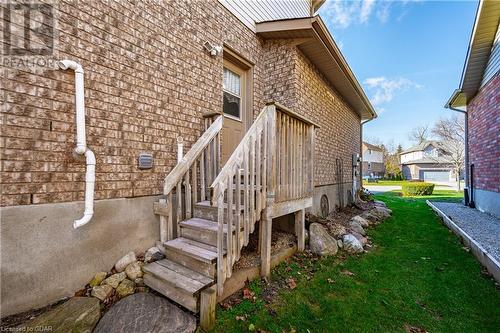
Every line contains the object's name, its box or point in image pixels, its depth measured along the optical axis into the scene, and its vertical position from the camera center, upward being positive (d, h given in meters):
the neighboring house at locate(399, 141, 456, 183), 32.00 +0.52
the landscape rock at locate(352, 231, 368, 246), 4.92 -1.55
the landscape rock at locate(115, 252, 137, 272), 2.89 -1.17
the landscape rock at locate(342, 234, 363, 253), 4.45 -1.50
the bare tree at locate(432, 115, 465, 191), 21.66 +3.22
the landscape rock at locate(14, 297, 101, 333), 2.01 -1.36
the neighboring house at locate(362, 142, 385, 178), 40.91 +1.48
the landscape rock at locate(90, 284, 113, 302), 2.51 -1.35
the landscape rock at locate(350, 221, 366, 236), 5.50 -1.45
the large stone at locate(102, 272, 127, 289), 2.65 -1.29
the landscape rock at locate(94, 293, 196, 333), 2.09 -1.42
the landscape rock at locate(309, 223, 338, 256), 4.15 -1.36
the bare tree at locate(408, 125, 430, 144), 42.00 +6.53
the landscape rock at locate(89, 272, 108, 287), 2.67 -1.29
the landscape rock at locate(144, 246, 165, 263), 3.02 -1.14
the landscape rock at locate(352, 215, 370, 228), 6.11 -1.43
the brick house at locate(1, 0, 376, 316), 2.31 +0.29
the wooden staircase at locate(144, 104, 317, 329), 2.43 -0.50
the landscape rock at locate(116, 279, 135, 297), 2.59 -1.36
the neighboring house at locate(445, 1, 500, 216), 6.71 +2.16
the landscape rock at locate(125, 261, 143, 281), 2.79 -1.25
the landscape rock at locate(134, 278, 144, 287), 2.71 -1.34
